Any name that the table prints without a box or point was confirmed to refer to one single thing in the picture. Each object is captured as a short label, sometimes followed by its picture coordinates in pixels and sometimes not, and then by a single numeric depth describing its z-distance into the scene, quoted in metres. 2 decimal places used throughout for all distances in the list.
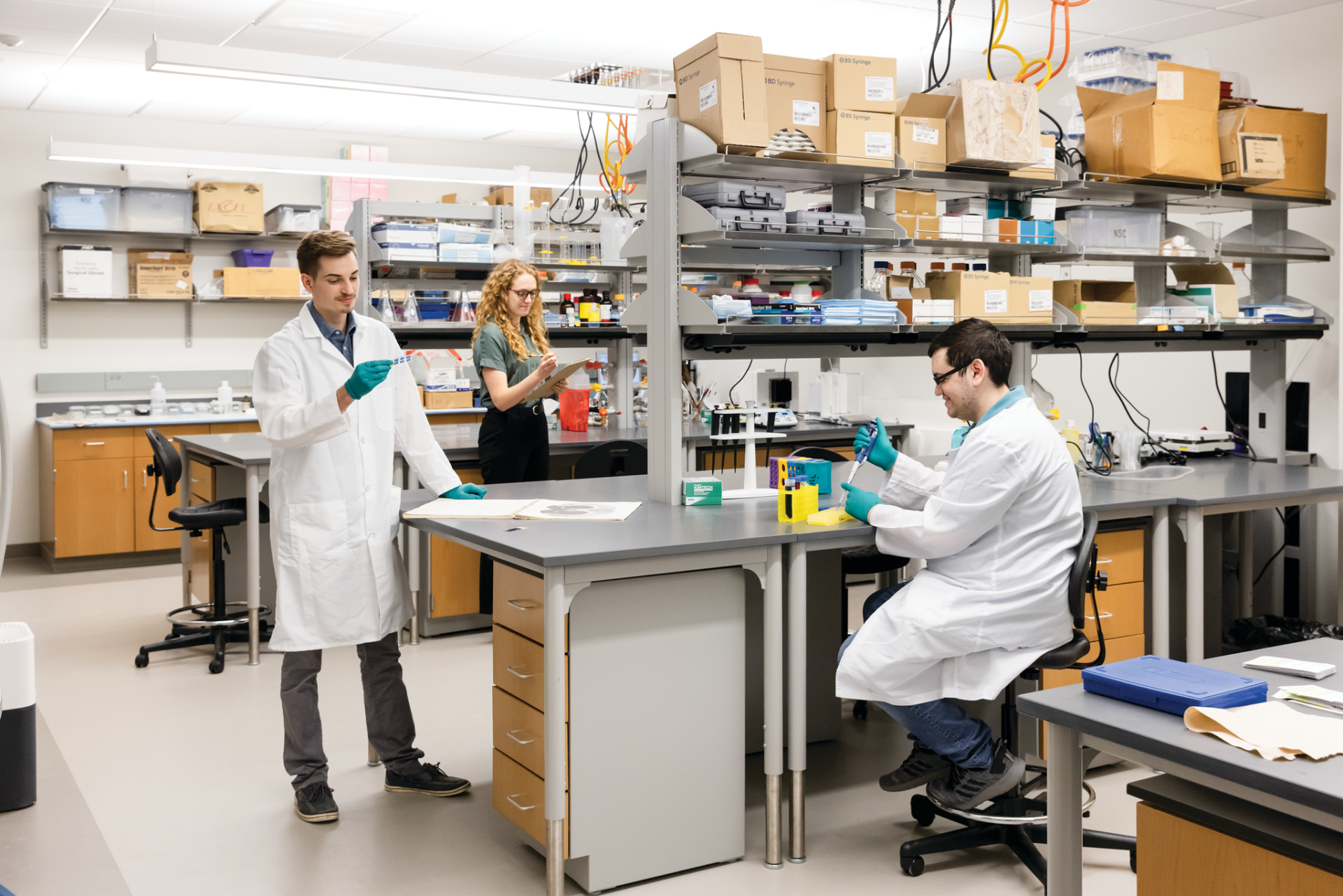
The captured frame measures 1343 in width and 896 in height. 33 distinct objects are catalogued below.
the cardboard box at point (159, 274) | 6.93
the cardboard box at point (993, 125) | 3.37
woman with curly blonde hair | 4.31
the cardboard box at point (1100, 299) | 3.77
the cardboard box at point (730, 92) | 2.92
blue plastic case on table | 1.56
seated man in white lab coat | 2.49
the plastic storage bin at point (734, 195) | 3.01
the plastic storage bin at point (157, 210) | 6.87
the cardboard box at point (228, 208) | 6.89
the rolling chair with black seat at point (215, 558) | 4.47
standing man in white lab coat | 2.79
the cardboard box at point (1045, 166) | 3.58
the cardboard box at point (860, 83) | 3.20
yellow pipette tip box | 2.80
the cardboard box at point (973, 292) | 3.50
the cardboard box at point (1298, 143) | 3.98
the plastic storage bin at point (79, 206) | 6.65
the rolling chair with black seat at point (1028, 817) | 2.55
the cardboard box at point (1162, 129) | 3.74
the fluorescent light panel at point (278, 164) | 5.50
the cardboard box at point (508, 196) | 6.20
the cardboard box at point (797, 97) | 3.12
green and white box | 3.12
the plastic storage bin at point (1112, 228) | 3.97
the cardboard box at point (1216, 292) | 4.10
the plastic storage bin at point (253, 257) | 7.22
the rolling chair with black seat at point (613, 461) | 4.68
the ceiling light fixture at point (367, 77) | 3.70
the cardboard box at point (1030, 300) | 3.62
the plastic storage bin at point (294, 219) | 7.09
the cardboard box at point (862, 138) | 3.22
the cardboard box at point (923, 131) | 3.37
